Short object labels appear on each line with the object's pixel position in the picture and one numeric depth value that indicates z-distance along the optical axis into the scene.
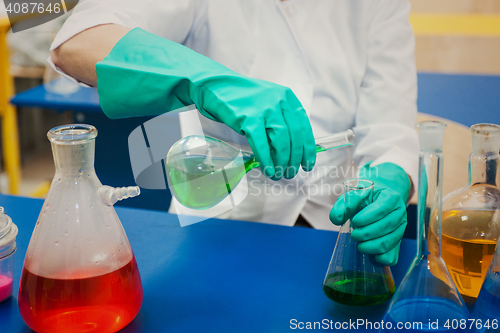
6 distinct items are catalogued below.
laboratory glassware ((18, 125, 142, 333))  0.53
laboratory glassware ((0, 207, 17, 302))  0.62
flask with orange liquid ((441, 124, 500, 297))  0.61
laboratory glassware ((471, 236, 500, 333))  0.53
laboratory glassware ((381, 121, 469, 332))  0.47
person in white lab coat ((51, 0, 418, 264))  0.94
